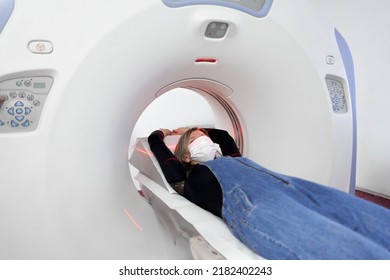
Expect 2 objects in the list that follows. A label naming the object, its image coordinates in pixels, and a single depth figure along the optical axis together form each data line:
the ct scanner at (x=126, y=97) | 0.93
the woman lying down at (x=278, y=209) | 0.67
